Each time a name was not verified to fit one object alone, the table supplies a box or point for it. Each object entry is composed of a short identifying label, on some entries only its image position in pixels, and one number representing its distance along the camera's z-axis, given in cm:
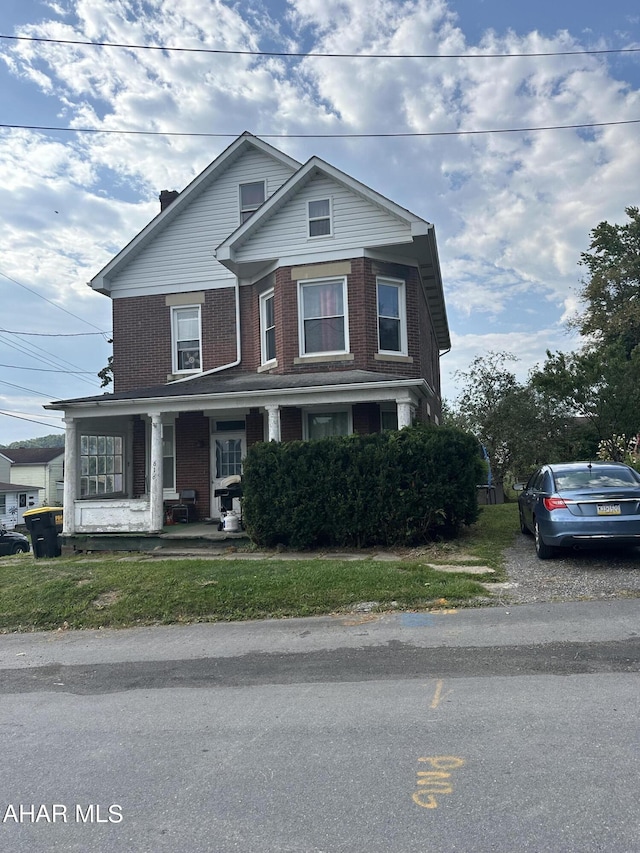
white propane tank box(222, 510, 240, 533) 1258
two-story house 1334
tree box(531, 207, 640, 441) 1684
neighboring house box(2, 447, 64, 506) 6019
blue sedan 852
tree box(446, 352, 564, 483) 2141
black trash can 1288
